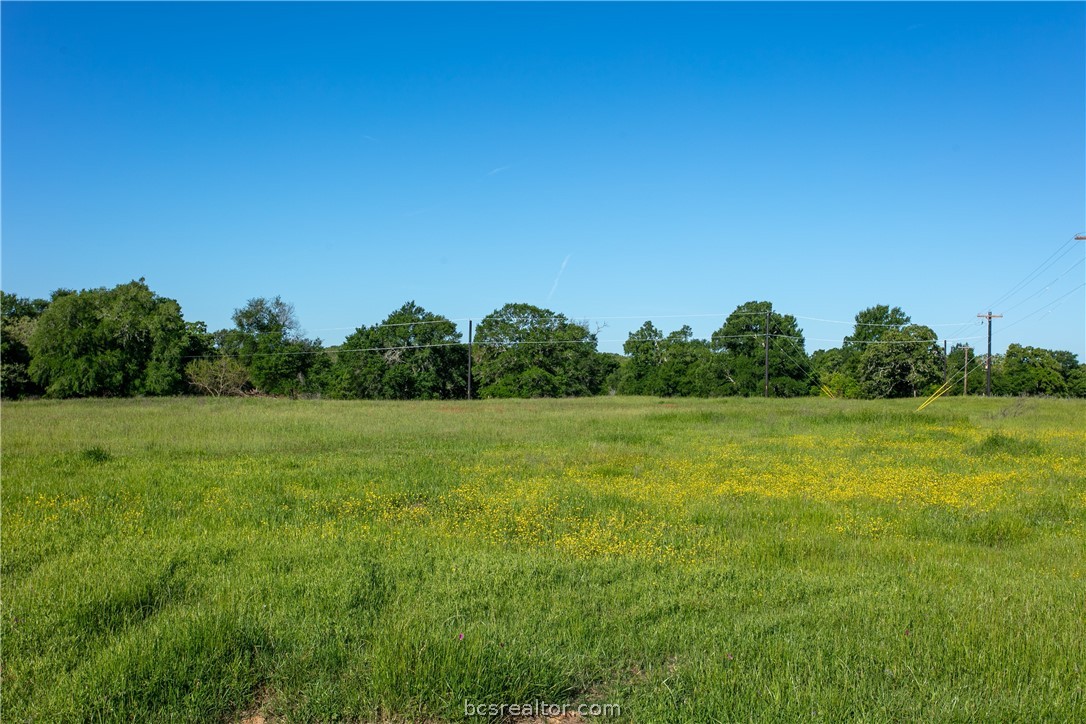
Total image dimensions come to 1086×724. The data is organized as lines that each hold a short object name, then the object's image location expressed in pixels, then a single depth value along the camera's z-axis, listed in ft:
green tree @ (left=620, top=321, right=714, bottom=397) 261.24
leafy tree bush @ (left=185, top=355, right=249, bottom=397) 205.36
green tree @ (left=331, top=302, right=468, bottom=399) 235.20
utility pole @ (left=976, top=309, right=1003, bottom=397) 189.42
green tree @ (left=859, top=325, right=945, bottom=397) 252.01
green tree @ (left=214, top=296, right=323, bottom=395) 236.02
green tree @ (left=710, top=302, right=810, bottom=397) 249.55
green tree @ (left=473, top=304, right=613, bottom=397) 241.35
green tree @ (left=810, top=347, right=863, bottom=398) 265.54
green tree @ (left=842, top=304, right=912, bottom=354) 294.46
